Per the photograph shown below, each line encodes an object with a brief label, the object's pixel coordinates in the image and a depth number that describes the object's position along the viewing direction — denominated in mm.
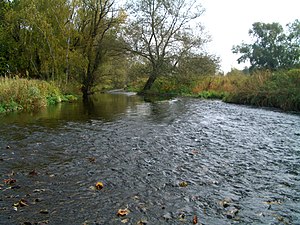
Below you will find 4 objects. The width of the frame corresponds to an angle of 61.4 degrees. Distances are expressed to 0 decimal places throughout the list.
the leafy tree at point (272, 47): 41281
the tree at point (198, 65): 32906
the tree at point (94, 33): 29234
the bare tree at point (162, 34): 33156
